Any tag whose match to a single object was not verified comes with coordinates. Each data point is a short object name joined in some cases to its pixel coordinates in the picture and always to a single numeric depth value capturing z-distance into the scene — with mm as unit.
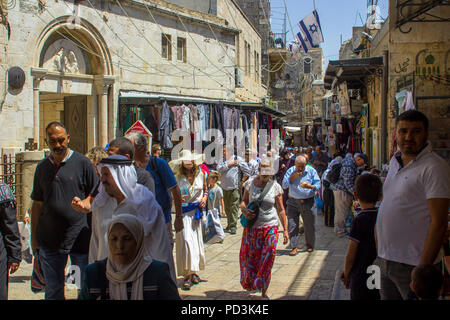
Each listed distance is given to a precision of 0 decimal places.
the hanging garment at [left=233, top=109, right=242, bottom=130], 15739
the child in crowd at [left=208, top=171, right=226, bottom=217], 9002
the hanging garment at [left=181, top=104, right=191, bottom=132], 14016
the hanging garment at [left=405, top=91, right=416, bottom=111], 6987
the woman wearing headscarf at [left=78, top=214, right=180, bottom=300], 2633
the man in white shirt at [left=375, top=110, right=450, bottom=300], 2941
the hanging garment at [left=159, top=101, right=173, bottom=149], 13617
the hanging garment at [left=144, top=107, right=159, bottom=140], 13914
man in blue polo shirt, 5094
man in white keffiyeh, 3556
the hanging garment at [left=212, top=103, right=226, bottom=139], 15000
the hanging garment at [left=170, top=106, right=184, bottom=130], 13828
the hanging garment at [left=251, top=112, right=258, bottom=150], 16938
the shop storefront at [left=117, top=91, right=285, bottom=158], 13812
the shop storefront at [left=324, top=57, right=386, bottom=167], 10906
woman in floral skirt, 5641
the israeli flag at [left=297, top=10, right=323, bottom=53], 19109
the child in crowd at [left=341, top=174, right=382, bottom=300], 3754
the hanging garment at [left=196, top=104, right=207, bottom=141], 14531
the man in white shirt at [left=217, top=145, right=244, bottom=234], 10398
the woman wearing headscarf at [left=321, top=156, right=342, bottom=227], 10531
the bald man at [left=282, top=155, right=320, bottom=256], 8188
